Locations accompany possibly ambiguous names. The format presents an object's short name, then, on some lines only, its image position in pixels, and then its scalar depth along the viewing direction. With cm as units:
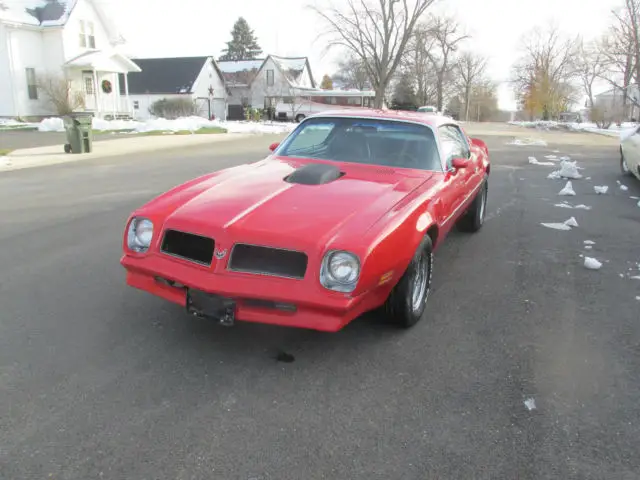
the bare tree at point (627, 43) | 3434
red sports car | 297
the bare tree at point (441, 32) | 4462
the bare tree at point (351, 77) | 7562
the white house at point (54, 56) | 3023
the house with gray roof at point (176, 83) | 4869
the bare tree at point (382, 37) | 4497
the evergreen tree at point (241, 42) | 8794
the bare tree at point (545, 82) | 7188
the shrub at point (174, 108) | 3997
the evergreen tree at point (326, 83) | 8906
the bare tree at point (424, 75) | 5438
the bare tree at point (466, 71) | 8875
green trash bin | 1523
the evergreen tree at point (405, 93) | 7840
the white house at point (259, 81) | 5627
